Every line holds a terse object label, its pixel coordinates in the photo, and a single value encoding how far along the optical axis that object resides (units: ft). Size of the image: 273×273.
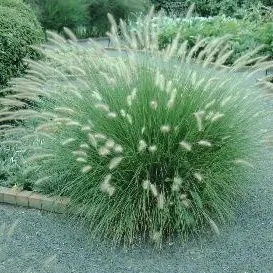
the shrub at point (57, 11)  34.42
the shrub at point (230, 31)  27.22
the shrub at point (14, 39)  20.61
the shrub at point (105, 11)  37.04
